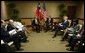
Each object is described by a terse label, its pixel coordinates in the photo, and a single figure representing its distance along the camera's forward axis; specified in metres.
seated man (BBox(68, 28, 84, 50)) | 1.99
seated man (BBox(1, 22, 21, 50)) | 1.96
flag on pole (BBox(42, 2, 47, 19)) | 3.18
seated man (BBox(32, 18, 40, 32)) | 3.30
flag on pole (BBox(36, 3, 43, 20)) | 3.15
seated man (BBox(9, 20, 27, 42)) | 2.42
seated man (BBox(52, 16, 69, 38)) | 2.87
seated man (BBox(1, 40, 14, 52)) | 1.68
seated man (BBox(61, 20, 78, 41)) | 2.55
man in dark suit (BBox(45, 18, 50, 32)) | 3.39
